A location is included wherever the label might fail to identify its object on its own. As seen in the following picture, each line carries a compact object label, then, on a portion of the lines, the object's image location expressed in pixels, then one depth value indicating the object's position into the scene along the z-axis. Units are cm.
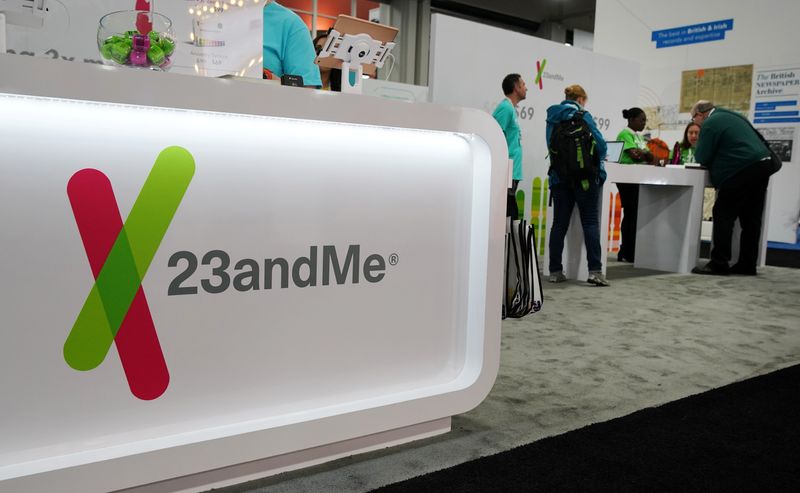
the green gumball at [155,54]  161
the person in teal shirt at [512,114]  522
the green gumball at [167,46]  166
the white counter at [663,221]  525
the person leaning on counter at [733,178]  549
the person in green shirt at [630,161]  598
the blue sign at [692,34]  866
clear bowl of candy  159
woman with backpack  472
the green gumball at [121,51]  159
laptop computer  568
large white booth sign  138
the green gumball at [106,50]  160
